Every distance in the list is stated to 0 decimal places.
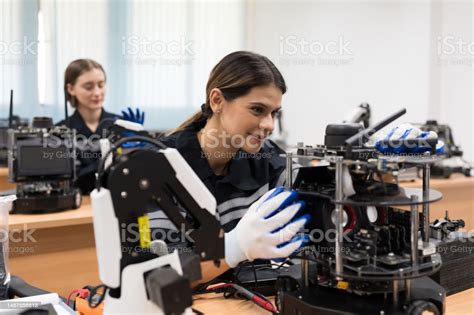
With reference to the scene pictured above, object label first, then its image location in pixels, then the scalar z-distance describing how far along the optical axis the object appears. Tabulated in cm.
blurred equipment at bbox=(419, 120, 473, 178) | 287
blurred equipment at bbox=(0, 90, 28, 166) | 242
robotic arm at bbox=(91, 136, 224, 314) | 76
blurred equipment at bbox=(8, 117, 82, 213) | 206
